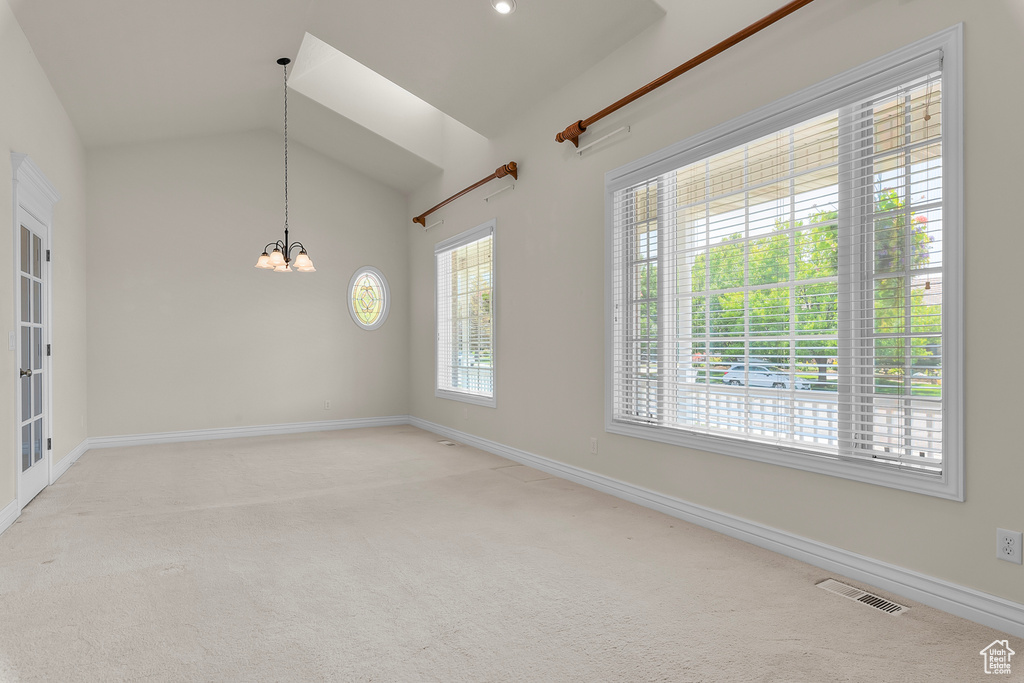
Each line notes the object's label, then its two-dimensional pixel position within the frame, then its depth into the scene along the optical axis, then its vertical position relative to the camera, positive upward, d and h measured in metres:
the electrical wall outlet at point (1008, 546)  2.17 -0.78
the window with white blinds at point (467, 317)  5.93 +0.23
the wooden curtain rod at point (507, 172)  5.15 +1.46
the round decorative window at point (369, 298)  7.56 +0.52
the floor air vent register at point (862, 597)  2.38 -1.09
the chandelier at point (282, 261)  5.08 +0.67
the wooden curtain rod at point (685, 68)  2.88 +1.55
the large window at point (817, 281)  2.42 +0.28
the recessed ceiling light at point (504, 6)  3.87 +2.19
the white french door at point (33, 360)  4.00 -0.15
